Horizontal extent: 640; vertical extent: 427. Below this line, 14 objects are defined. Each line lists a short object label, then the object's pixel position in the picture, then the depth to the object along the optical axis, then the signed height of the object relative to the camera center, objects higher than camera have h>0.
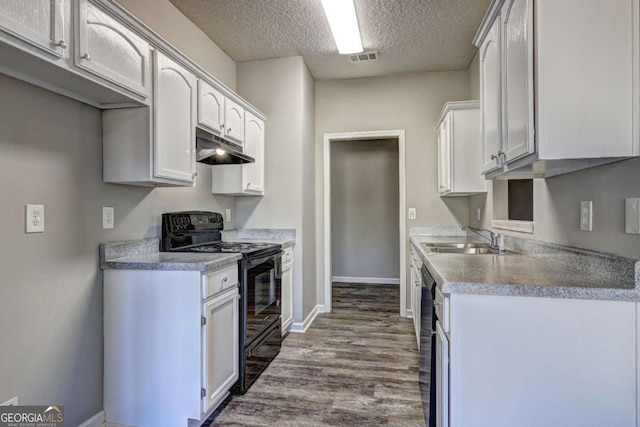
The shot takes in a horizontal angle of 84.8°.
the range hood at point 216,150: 2.46 +0.47
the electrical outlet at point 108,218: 1.93 -0.03
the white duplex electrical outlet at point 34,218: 1.52 -0.02
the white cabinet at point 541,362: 1.18 -0.52
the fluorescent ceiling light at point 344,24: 2.52 +1.51
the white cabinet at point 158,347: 1.83 -0.71
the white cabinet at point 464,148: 3.02 +0.57
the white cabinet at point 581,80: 1.19 +0.46
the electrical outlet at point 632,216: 1.19 -0.01
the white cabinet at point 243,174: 3.12 +0.35
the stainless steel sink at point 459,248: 2.64 -0.27
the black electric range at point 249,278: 2.32 -0.48
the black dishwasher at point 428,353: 1.62 -0.72
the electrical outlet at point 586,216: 1.48 -0.01
